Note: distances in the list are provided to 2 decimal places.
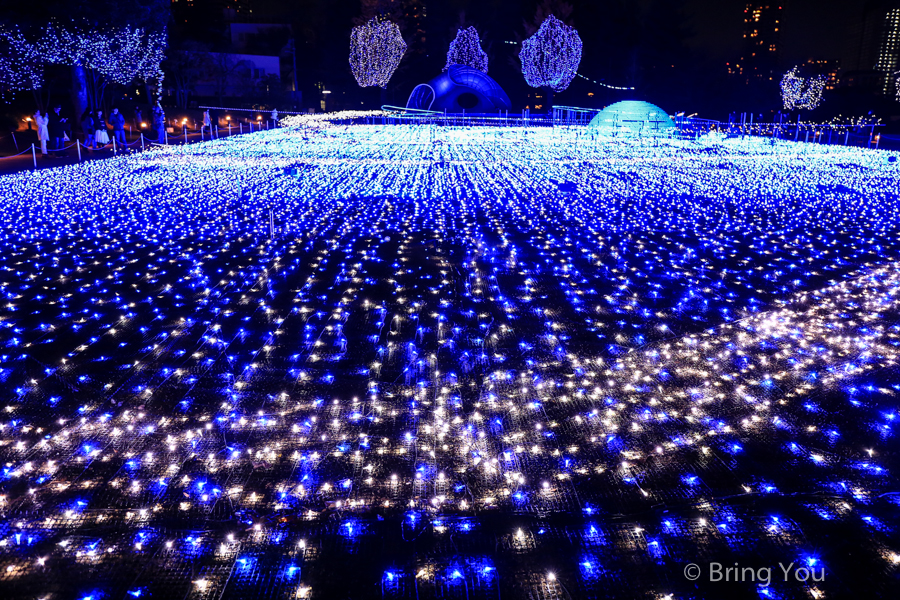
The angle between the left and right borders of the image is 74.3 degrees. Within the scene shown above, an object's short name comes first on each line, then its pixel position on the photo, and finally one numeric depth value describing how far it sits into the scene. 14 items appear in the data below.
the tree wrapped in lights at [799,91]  43.75
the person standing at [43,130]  16.11
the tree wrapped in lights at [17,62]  20.23
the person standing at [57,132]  17.97
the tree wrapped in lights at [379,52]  42.53
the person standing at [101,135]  18.70
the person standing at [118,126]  19.47
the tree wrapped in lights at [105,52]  21.34
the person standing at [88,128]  19.12
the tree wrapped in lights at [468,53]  48.91
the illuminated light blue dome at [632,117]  32.97
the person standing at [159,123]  21.80
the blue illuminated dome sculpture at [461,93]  43.81
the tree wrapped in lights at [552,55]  43.06
